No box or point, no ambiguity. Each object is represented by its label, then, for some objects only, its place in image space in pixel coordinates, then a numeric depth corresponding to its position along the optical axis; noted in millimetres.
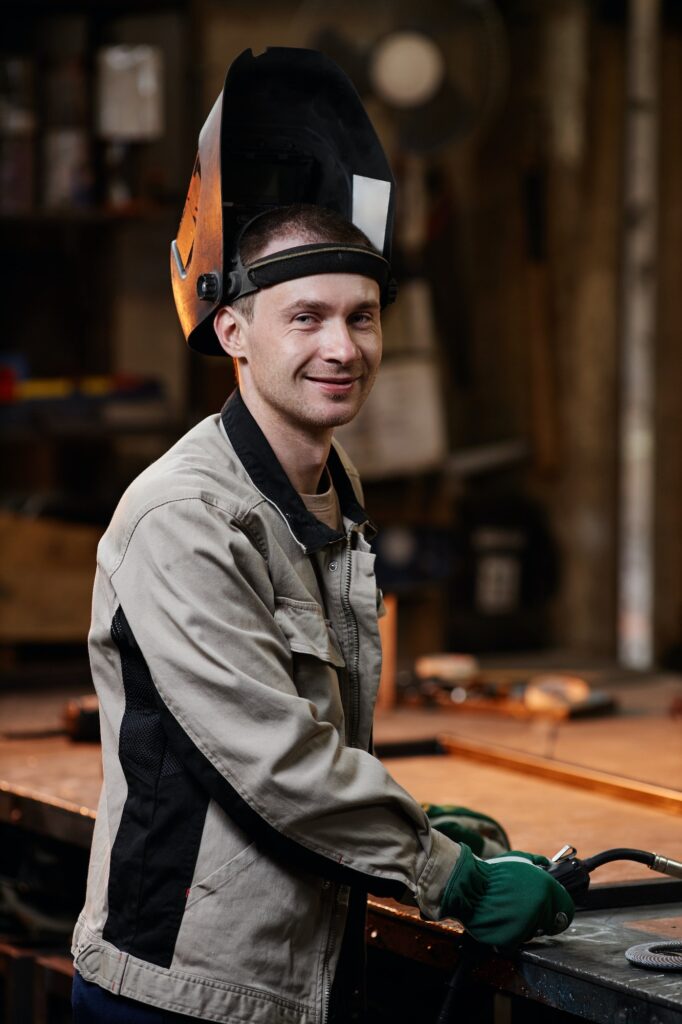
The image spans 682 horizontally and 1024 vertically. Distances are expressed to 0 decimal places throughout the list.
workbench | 3027
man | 2983
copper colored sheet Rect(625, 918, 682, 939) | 3164
